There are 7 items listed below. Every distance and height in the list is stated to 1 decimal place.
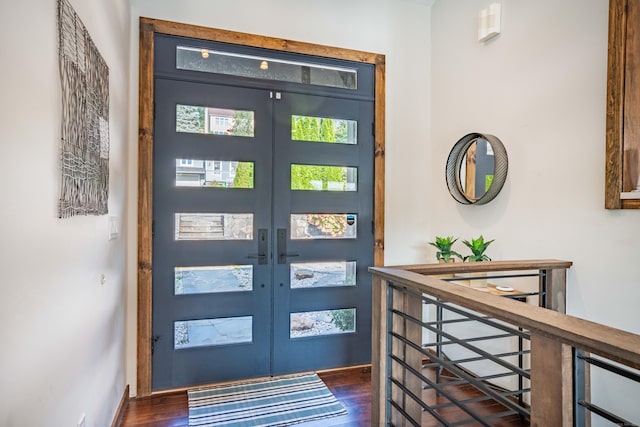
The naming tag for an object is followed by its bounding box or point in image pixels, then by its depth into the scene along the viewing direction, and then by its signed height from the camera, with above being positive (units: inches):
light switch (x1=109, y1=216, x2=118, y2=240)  80.8 -3.2
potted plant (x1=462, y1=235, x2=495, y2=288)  101.6 -10.1
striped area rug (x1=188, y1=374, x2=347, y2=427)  92.7 -50.4
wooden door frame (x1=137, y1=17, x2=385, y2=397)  105.0 +7.6
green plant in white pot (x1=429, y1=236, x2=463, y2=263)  114.1 -9.8
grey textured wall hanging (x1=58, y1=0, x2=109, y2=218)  51.5 +15.0
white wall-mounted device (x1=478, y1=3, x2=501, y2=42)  107.6 +56.6
